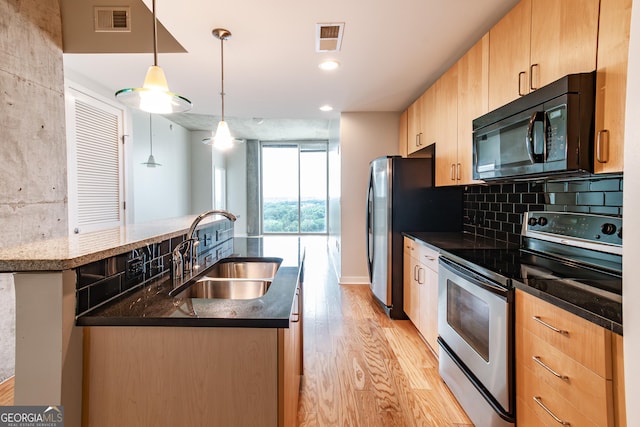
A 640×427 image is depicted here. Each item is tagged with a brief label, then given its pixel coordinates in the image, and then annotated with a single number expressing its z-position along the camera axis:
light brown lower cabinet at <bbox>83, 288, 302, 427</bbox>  1.00
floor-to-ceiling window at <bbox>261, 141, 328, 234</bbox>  8.86
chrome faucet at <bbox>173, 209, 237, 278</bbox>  1.53
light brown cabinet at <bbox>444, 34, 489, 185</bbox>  2.17
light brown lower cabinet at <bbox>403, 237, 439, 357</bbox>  2.46
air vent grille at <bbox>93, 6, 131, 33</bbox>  2.44
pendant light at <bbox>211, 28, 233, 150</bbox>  2.76
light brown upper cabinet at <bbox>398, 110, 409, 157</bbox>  4.15
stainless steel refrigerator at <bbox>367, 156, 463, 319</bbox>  3.24
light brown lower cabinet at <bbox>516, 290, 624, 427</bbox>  1.00
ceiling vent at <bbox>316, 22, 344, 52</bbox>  2.26
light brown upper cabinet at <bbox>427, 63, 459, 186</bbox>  2.63
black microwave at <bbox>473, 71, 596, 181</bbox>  1.33
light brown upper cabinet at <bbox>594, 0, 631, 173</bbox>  1.17
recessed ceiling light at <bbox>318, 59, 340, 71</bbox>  2.83
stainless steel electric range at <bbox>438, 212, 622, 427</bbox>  1.29
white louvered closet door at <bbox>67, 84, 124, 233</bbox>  3.40
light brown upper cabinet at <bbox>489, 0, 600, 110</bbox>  1.35
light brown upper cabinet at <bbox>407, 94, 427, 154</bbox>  3.50
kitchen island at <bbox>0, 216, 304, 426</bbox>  0.94
